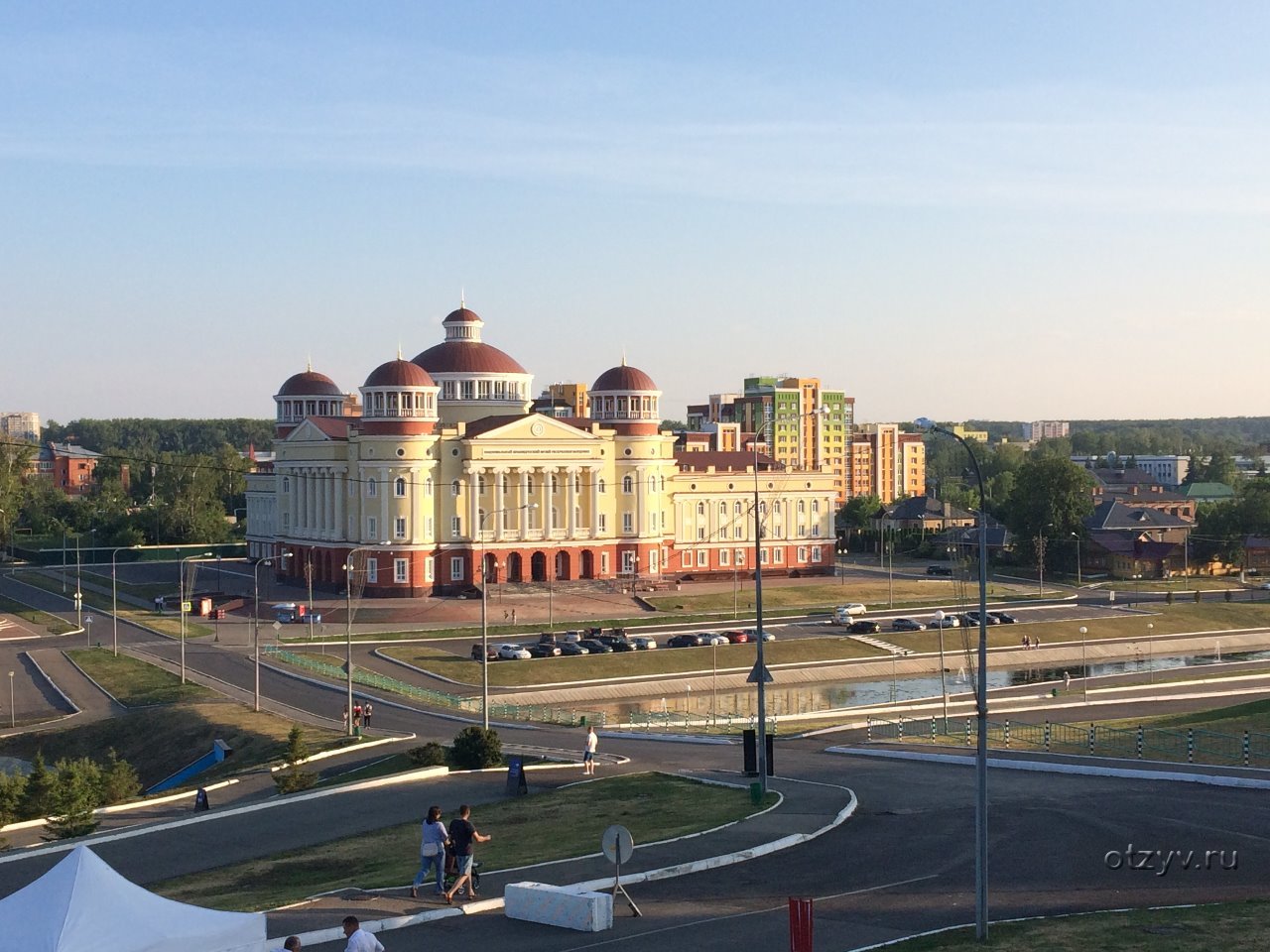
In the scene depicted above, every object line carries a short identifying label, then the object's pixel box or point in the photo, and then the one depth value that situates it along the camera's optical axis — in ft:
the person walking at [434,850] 82.48
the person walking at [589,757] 140.26
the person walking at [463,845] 82.17
